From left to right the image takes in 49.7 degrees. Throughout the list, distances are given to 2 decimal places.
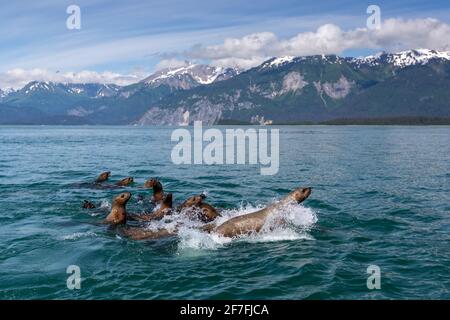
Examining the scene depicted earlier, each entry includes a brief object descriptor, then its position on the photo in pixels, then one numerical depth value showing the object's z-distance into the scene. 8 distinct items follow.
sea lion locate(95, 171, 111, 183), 36.12
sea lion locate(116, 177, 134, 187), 34.41
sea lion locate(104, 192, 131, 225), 20.55
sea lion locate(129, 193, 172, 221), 22.30
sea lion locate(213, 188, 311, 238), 18.23
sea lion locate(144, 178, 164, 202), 26.69
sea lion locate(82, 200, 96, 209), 25.62
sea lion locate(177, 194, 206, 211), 21.35
